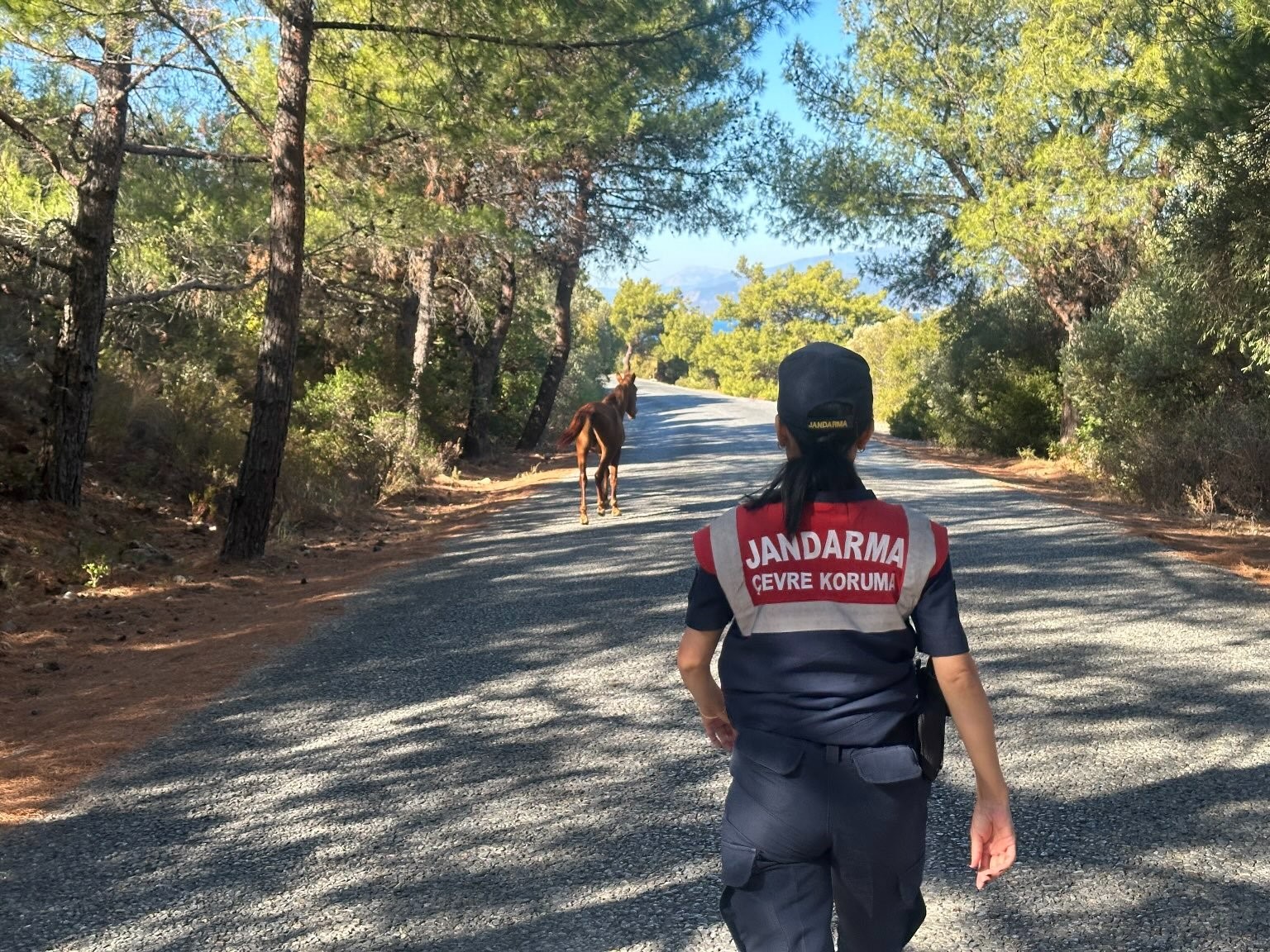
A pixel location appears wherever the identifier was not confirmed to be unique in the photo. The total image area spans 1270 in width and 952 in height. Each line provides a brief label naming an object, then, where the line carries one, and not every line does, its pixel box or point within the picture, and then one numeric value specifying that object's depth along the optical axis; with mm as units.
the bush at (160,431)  15977
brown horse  15711
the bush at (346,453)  16344
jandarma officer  2502
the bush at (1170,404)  15875
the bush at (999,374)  27812
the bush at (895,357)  38625
